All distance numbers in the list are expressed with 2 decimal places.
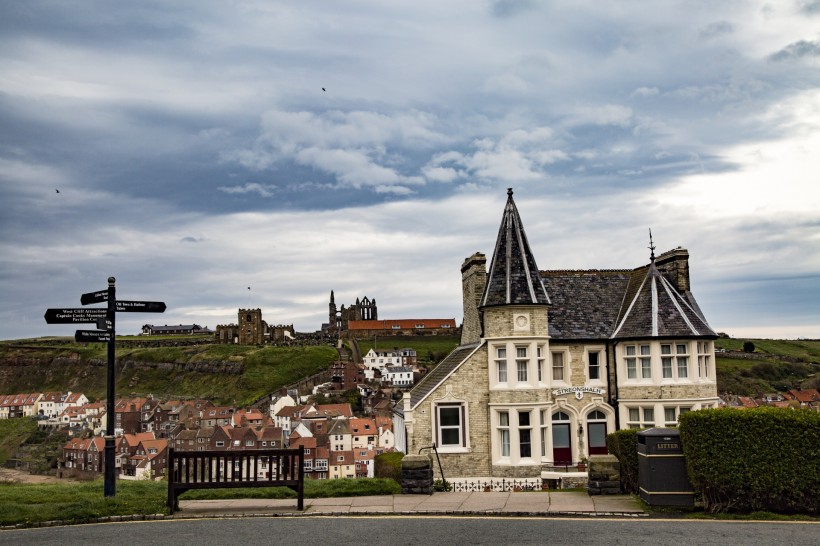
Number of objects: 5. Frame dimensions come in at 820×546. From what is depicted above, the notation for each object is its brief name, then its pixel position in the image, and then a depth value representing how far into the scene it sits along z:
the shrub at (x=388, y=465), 24.48
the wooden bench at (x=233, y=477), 14.25
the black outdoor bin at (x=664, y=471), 13.85
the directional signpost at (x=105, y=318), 16.27
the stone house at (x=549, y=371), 26.84
